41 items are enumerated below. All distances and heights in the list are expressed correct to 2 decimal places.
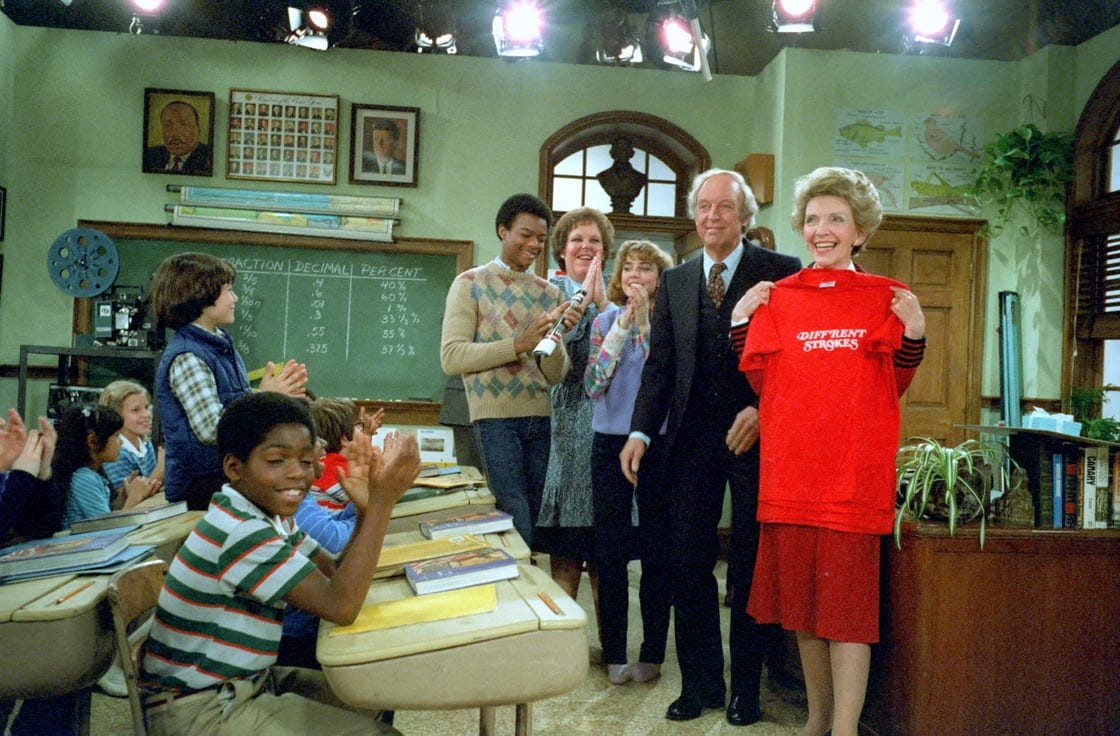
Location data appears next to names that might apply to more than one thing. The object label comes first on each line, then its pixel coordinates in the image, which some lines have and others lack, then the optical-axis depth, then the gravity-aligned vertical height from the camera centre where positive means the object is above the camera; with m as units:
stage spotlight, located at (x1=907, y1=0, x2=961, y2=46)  5.00 +2.04
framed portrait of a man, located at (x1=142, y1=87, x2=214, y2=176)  5.41 +1.38
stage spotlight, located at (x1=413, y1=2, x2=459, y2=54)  5.32 +2.05
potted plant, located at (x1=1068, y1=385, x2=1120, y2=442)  4.91 +0.02
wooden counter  2.13 -0.53
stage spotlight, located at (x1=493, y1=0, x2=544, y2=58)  5.10 +1.97
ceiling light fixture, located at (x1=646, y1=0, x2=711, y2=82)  5.00 +1.96
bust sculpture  5.90 +1.35
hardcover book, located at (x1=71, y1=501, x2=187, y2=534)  2.02 -0.33
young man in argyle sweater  2.84 +0.08
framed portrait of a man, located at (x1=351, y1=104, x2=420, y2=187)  5.54 +1.41
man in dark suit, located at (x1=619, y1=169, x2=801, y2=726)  2.52 -0.16
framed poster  5.48 +1.42
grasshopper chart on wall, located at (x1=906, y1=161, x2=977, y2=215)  5.29 +1.20
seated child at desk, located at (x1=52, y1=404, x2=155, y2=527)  2.80 -0.28
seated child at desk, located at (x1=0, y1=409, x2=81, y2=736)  1.79 -0.31
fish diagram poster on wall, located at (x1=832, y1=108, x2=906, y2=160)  5.27 +1.50
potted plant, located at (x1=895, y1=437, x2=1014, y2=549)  2.18 -0.20
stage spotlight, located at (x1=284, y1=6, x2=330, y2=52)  5.18 +1.96
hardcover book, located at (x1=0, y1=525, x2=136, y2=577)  1.52 -0.31
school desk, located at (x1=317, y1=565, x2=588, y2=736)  1.22 -0.37
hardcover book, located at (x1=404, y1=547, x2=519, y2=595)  1.49 -0.31
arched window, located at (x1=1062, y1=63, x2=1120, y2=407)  4.98 +0.85
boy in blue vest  2.38 +0.00
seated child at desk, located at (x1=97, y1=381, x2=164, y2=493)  3.66 -0.23
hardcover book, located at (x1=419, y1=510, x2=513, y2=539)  1.94 -0.30
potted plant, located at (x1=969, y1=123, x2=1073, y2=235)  5.08 +1.26
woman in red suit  2.10 -0.09
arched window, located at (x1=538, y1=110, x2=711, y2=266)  5.75 +1.41
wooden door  5.29 +0.56
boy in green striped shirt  1.40 -0.33
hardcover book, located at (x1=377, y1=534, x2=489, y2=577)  1.66 -0.31
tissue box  2.25 -0.05
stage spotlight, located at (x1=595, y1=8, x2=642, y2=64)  5.20 +1.97
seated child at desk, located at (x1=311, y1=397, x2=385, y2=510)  2.44 -0.16
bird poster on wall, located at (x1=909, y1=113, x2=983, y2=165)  5.30 +1.51
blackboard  5.51 +0.43
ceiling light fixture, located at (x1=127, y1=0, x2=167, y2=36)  5.03 +2.02
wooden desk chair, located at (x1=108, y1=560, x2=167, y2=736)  1.35 -0.36
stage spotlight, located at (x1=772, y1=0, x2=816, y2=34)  4.81 +1.98
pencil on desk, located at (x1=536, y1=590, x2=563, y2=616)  1.31 -0.32
